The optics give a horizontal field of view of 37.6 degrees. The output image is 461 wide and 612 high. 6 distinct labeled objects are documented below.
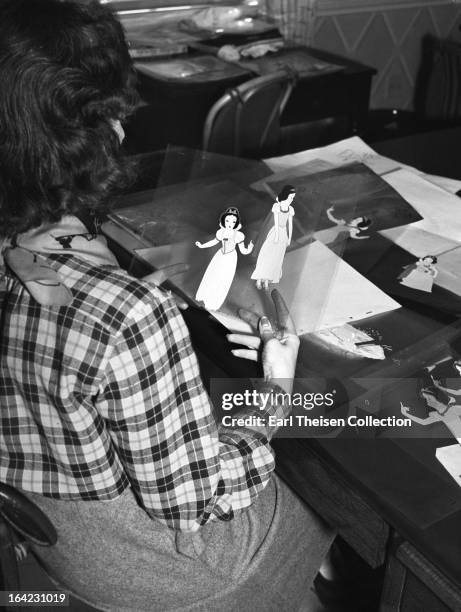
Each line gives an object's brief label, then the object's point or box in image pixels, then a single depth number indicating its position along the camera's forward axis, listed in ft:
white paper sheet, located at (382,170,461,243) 4.07
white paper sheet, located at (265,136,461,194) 4.68
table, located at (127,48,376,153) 7.05
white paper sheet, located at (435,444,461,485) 2.55
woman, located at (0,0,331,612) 2.47
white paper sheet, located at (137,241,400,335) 3.23
